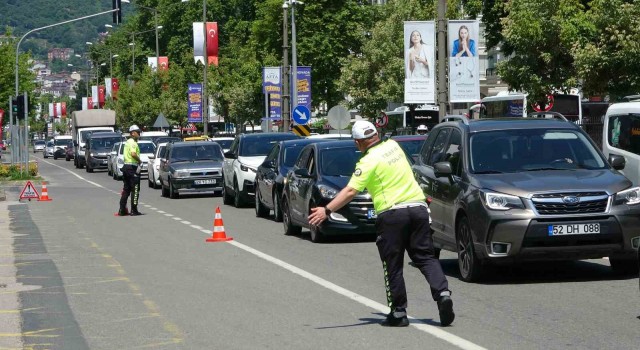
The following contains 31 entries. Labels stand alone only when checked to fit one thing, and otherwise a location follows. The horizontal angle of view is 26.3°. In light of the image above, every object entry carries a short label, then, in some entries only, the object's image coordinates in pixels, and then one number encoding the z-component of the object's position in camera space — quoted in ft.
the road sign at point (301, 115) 150.92
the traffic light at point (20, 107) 177.99
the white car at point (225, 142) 174.81
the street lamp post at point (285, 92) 169.78
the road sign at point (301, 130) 147.84
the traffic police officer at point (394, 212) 35.09
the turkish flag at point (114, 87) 452.63
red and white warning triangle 130.94
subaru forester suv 44.39
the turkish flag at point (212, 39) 249.34
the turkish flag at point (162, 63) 351.87
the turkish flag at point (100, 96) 476.21
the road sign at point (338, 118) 136.98
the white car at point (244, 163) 103.45
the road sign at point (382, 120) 228.94
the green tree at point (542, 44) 142.92
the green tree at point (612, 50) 134.72
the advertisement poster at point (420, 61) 108.68
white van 70.64
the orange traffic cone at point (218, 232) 69.38
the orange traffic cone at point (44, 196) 129.33
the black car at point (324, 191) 65.98
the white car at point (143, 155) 182.79
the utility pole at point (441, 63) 95.04
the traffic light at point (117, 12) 174.29
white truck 270.46
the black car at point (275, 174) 82.99
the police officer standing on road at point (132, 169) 96.89
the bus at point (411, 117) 242.37
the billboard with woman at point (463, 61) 99.66
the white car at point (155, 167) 150.71
